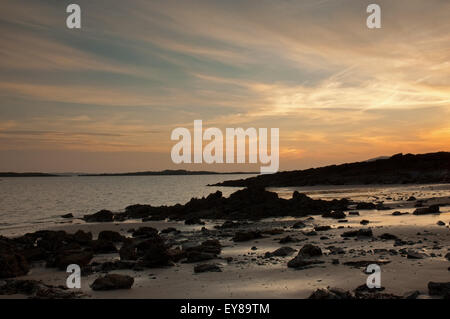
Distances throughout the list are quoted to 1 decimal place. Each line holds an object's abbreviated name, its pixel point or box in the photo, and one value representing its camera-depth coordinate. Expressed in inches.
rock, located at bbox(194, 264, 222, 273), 521.3
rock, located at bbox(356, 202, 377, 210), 1323.3
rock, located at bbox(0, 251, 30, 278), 551.8
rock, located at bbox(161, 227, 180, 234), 1063.2
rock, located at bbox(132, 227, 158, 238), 1000.3
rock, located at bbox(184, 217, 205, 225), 1238.6
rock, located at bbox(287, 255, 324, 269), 505.6
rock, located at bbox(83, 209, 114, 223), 1471.6
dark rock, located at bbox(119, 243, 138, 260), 644.6
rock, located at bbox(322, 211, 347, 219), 1091.2
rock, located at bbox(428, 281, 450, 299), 346.0
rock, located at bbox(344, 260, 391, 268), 485.1
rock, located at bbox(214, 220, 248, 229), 1088.2
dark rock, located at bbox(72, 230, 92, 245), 829.2
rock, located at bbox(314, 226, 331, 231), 862.5
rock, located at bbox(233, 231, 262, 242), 798.5
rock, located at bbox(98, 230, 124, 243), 872.9
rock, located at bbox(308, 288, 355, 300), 344.2
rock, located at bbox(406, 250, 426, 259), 504.8
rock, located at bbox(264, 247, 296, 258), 598.6
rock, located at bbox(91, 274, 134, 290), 446.6
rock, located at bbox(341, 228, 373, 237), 719.1
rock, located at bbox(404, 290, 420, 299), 346.9
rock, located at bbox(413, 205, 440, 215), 1017.5
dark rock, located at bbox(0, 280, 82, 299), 424.2
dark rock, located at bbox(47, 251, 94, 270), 599.8
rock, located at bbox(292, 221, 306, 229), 954.7
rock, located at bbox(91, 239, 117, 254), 740.6
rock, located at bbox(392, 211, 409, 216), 1052.5
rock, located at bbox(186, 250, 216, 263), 600.4
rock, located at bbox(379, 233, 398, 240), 678.3
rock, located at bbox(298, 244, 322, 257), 559.9
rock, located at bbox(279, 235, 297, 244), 725.3
